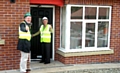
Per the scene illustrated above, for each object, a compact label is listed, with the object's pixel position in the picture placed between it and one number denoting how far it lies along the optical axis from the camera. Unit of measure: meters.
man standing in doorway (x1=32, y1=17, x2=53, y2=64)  8.44
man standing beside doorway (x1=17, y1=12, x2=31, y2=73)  6.85
